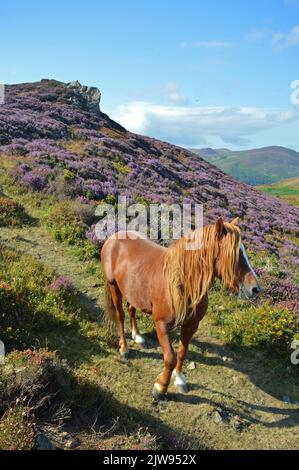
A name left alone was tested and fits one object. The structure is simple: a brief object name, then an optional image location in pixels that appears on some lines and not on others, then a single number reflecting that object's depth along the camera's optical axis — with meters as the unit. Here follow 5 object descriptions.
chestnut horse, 5.34
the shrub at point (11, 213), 12.45
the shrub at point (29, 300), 6.75
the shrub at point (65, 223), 12.15
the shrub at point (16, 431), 3.89
